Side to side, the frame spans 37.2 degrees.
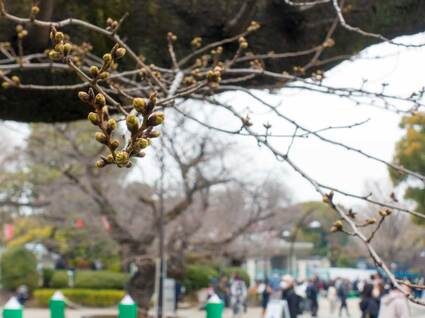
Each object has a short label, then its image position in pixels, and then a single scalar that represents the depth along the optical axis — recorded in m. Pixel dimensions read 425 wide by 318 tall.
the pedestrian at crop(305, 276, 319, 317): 18.89
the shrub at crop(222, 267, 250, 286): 28.82
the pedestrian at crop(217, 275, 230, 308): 20.86
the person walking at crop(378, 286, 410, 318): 8.31
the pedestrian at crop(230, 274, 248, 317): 18.08
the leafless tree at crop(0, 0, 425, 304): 1.33
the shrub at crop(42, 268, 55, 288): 26.50
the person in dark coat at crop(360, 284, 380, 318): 11.12
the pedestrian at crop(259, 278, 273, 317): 16.94
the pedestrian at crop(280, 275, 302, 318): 12.29
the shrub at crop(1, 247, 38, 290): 25.09
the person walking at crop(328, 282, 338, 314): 22.05
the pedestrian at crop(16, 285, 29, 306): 20.28
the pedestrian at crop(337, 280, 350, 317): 20.72
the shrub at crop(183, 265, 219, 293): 25.13
